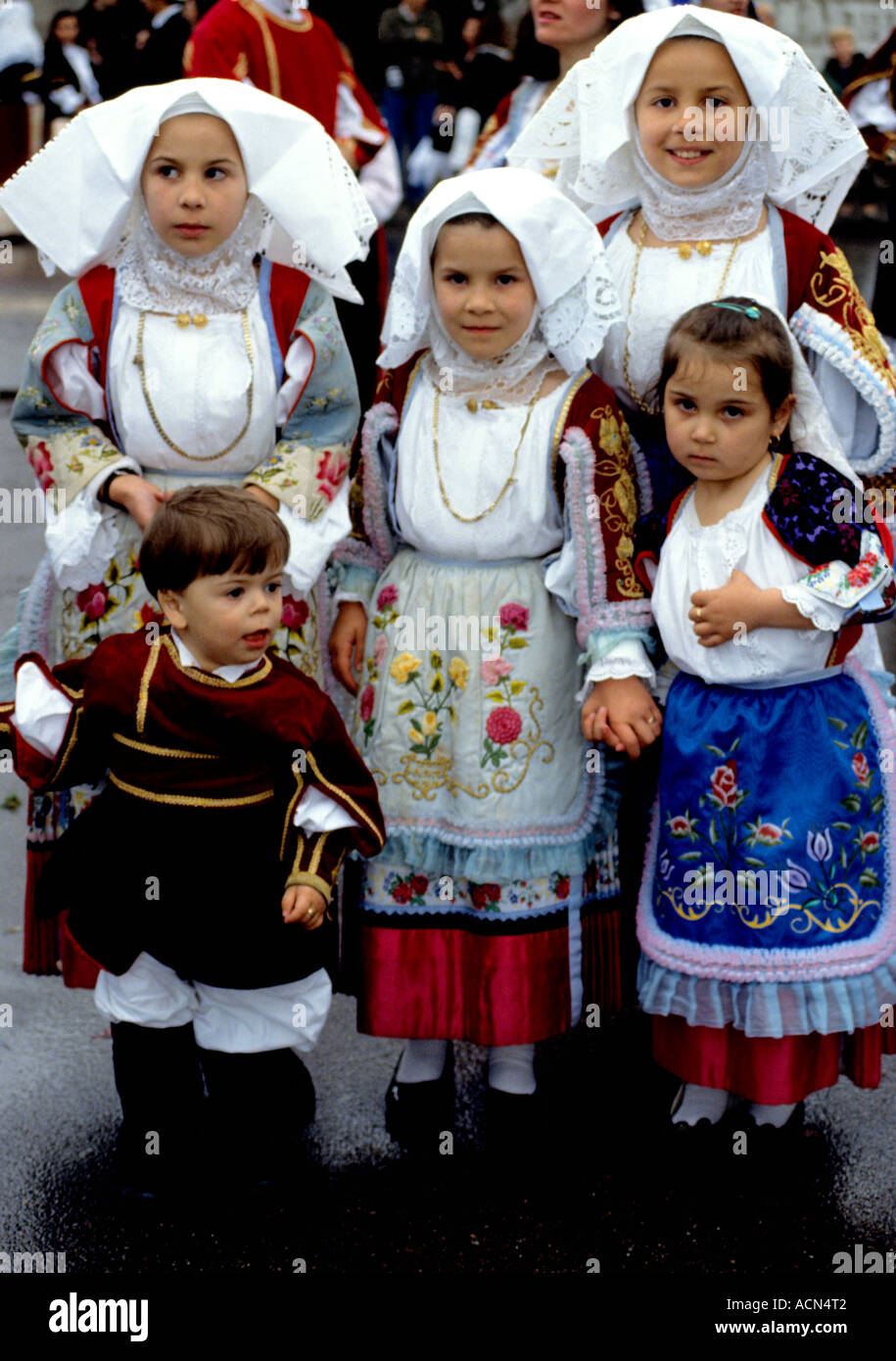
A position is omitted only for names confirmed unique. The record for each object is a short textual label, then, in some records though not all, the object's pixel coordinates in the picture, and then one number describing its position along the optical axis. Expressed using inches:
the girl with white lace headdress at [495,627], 111.0
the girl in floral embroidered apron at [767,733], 106.6
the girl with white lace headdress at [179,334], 113.7
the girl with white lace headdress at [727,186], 113.0
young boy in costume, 104.2
